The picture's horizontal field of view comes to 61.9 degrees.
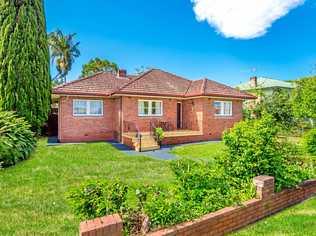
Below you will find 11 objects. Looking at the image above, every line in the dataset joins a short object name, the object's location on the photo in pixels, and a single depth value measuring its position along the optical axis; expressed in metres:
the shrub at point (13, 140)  10.89
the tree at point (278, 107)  25.48
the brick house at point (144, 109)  18.73
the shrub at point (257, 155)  6.00
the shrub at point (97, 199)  3.99
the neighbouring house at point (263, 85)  32.76
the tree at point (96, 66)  47.75
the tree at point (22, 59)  17.41
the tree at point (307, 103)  15.29
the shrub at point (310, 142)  9.40
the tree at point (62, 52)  44.81
